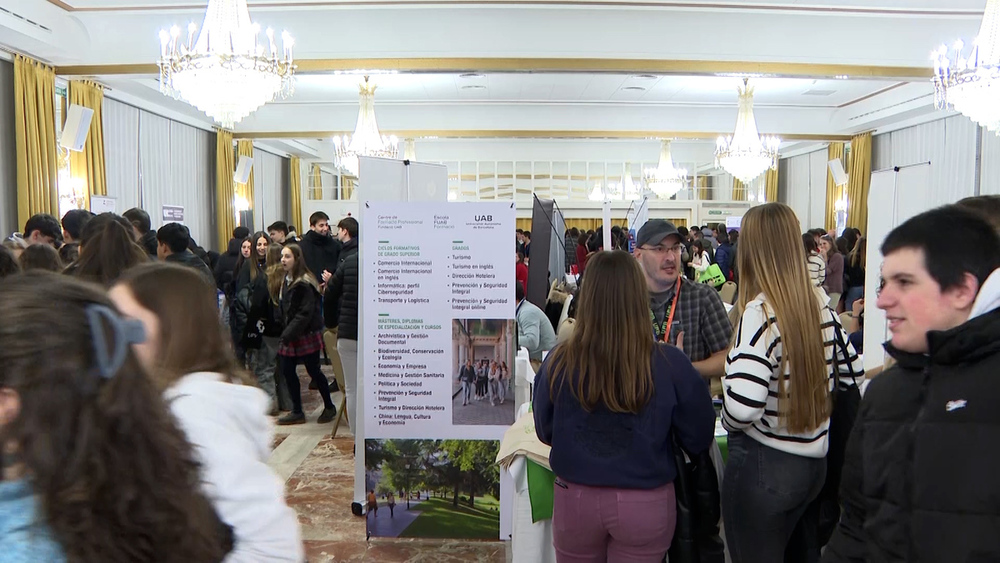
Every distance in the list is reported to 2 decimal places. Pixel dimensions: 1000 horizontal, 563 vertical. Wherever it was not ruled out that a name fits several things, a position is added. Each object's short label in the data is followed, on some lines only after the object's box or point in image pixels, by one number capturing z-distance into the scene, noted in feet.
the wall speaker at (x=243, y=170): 45.65
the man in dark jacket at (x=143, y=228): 15.00
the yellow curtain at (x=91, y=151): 29.37
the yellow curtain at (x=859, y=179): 44.65
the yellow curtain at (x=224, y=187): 44.11
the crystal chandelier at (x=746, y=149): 31.14
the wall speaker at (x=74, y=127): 27.99
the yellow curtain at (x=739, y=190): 61.31
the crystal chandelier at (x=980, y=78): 18.57
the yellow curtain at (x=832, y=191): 48.16
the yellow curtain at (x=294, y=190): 57.88
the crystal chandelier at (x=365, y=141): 29.89
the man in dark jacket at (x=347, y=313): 15.28
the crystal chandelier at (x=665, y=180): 44.93
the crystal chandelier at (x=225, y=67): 16.51
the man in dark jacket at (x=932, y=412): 3.75
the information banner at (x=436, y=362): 11.17
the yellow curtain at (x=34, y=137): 25.40
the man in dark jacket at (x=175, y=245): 13.94
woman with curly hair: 2.46
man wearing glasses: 9.32
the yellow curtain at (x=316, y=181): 62.18
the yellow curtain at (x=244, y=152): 46.52
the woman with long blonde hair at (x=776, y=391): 6.71
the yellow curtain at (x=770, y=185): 57.62
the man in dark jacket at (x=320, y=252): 21.58
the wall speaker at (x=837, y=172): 46.16
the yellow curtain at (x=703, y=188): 62.44
